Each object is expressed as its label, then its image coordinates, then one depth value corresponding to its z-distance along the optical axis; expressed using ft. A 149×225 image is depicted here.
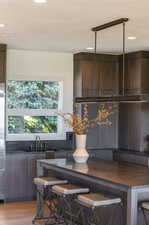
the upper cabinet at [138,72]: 23.20
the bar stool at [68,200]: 14.15
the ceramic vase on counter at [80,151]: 16.79
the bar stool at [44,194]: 15.62
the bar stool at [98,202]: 12.46
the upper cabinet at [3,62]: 21.13
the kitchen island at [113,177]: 11.61
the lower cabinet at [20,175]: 21.20
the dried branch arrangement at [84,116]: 23.86
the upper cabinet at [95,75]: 23.95
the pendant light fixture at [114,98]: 13.66
